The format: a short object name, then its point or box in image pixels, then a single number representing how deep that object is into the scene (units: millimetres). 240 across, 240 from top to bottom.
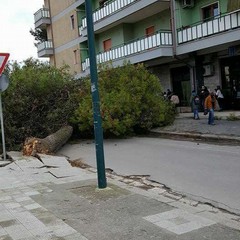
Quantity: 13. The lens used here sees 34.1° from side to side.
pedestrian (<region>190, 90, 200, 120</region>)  17766
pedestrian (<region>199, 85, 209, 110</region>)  20219
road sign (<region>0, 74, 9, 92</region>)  11516
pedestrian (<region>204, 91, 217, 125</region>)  15647
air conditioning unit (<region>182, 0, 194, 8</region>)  21875
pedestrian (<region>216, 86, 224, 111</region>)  20594
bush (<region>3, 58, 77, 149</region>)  14871
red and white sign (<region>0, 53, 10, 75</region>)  11141
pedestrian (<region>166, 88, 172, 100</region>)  22656
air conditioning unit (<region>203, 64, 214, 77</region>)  21609
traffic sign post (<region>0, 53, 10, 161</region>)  11156
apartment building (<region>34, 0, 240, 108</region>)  19297
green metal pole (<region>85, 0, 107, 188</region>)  6808
